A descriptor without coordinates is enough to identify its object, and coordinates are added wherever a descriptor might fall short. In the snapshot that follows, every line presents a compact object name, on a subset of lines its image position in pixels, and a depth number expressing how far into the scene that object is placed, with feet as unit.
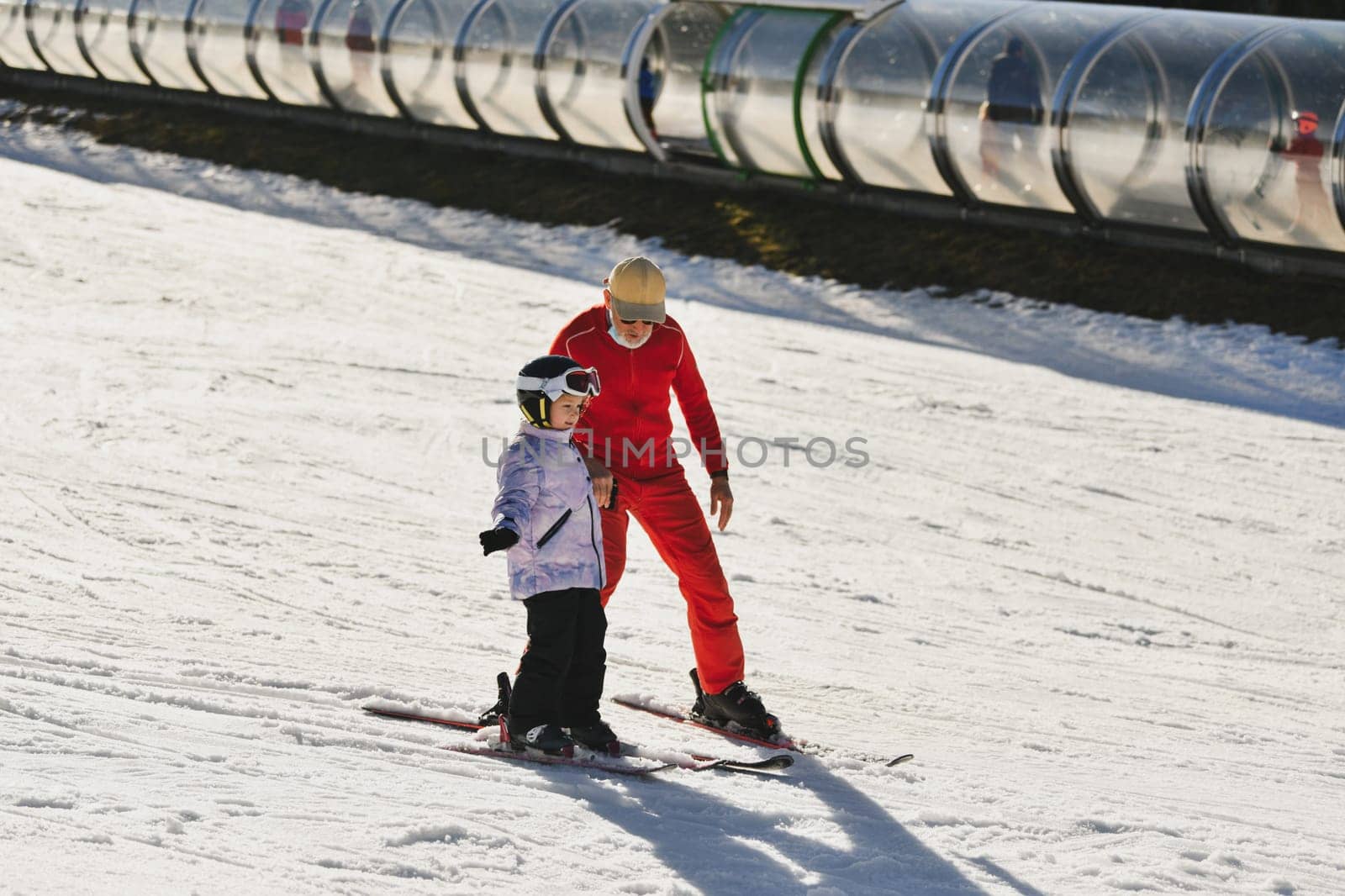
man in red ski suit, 37.86
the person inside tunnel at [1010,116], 98.84
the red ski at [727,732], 39.04
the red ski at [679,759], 36.60
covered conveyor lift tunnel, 91.09
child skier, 33.76
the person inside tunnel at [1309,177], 87.81
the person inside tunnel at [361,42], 131.03
